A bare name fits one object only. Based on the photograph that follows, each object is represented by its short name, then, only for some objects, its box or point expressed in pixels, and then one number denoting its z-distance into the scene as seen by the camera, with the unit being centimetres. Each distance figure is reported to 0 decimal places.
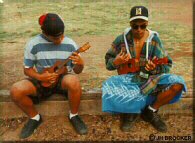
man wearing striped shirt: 398
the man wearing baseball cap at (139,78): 395
